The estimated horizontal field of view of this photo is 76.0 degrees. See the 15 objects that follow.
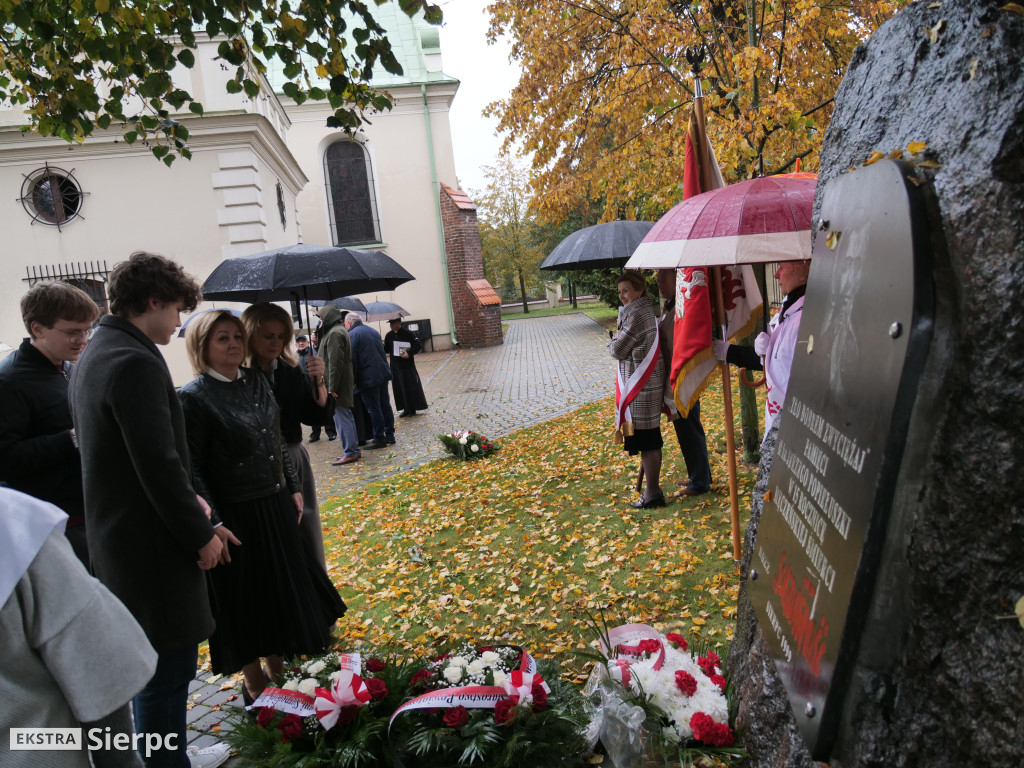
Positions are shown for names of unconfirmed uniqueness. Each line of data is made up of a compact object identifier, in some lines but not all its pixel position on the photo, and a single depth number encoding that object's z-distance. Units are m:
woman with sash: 5.26
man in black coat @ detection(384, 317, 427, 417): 11.23
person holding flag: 3.02
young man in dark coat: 2.40
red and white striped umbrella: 3.24
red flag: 4.23
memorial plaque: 1.23
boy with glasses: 3.14
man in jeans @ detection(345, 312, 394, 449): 9.67
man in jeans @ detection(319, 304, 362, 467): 8.56
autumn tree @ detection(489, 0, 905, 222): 6.11
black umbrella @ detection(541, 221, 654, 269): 5.98
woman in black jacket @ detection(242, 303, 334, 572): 3.67
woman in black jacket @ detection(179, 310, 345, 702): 3.12
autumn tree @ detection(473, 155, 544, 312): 37.47
